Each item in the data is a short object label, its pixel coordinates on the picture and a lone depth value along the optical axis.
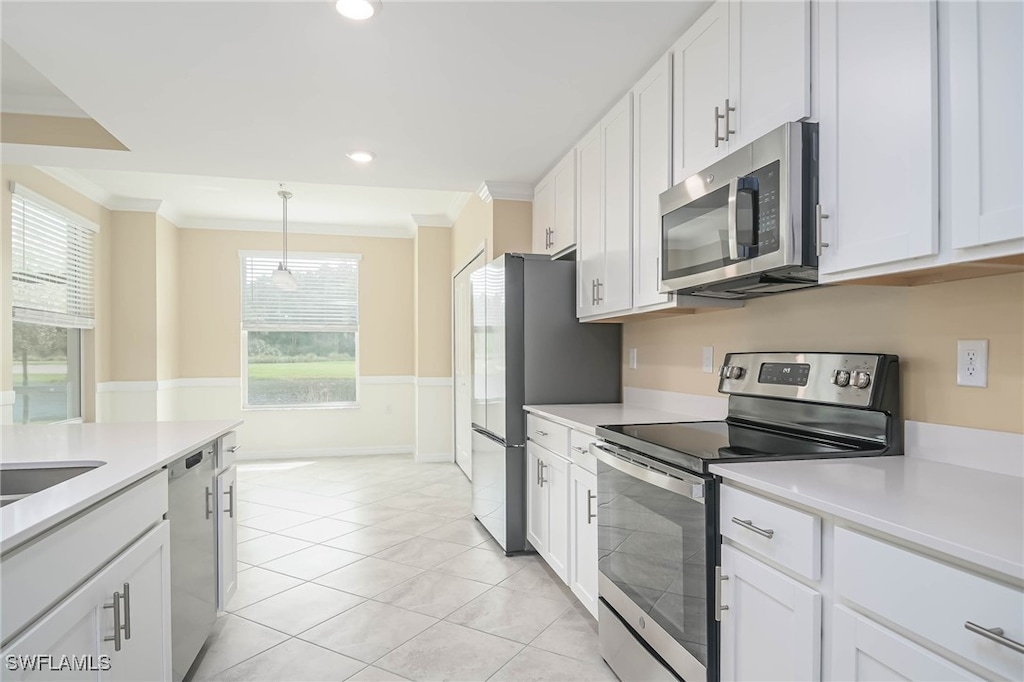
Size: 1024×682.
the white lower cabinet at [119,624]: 1.15
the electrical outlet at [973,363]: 1.42
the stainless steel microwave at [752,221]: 1.58
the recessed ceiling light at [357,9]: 1.98
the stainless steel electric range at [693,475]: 1.56
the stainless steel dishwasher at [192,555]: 1.90
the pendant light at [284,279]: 5.66
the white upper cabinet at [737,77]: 1.61
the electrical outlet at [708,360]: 2.57
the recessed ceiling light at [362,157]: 3.54
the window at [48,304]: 3.96
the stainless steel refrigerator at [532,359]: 3.35
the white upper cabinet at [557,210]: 3.42
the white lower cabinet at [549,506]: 2.73
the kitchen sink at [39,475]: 1.69
